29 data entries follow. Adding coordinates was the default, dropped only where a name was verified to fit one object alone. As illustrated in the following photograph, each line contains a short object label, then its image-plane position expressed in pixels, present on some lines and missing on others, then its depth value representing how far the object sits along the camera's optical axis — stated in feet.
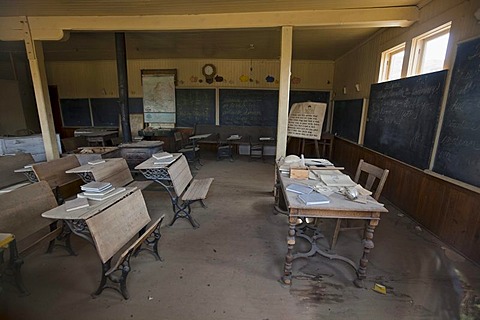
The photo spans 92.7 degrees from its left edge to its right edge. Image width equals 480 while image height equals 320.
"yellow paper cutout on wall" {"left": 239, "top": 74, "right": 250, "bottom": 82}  23.12
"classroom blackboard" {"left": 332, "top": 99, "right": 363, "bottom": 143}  15.98
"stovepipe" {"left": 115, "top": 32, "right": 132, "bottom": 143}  15.39
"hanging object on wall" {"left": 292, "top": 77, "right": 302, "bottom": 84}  23.09
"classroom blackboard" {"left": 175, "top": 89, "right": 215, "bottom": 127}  23.84
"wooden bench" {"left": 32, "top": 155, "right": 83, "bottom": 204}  8.59
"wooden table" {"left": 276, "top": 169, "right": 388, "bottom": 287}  5.66
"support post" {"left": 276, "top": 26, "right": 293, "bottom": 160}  10.96
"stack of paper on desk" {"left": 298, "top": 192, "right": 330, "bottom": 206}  5.85
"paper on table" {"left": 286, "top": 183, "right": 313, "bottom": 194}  6.58
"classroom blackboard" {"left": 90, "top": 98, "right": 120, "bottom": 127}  25.03
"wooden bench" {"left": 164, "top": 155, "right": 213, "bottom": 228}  9.03
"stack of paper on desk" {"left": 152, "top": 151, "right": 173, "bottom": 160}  10.13
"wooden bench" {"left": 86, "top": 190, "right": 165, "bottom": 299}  5.25
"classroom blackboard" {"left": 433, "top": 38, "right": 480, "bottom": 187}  7.27
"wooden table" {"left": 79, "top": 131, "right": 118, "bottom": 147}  19.92
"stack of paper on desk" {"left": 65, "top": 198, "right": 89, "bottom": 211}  5.77
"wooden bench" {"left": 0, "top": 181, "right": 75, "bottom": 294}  5.82
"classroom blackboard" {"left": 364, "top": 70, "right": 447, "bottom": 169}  9.15
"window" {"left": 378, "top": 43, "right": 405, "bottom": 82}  12.14
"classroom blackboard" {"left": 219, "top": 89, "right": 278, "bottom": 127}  23.48
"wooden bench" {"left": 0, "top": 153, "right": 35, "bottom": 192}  9.82
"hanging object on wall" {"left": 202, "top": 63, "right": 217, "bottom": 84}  23.17
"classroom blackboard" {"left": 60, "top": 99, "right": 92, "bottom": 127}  25.46
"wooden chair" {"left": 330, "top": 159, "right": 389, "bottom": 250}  7.20
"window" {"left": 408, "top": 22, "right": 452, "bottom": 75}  9.19
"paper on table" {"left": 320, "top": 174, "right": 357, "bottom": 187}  7.19
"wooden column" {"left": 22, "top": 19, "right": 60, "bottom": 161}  12.53
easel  20.80
